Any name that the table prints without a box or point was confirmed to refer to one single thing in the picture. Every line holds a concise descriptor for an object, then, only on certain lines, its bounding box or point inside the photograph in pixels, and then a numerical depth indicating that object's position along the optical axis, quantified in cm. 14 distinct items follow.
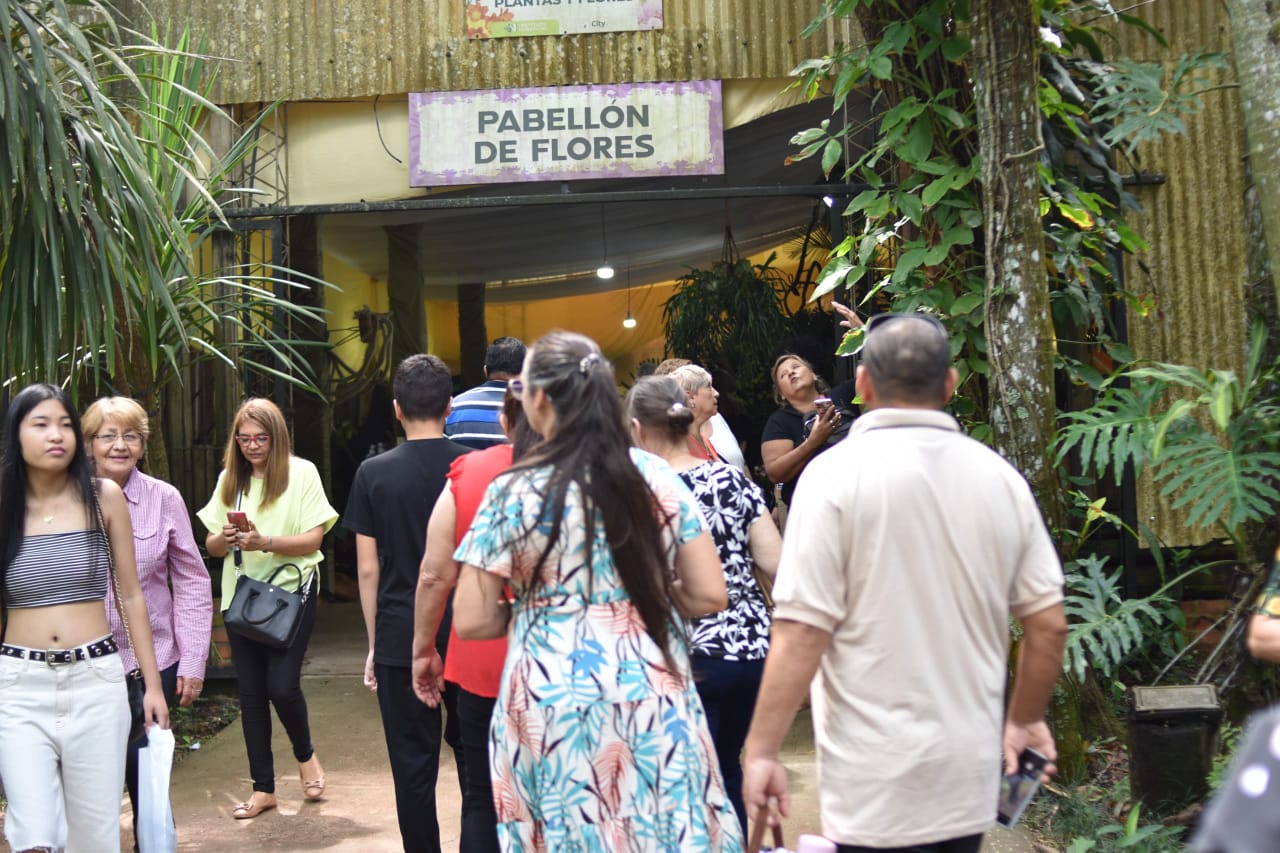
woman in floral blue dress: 282
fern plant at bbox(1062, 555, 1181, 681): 509
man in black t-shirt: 430
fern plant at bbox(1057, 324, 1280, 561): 478
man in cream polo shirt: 266
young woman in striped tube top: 376
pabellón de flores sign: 750
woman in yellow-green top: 542
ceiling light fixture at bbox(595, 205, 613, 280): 1004
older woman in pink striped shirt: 486
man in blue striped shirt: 471
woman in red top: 365
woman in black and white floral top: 398
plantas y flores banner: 756
